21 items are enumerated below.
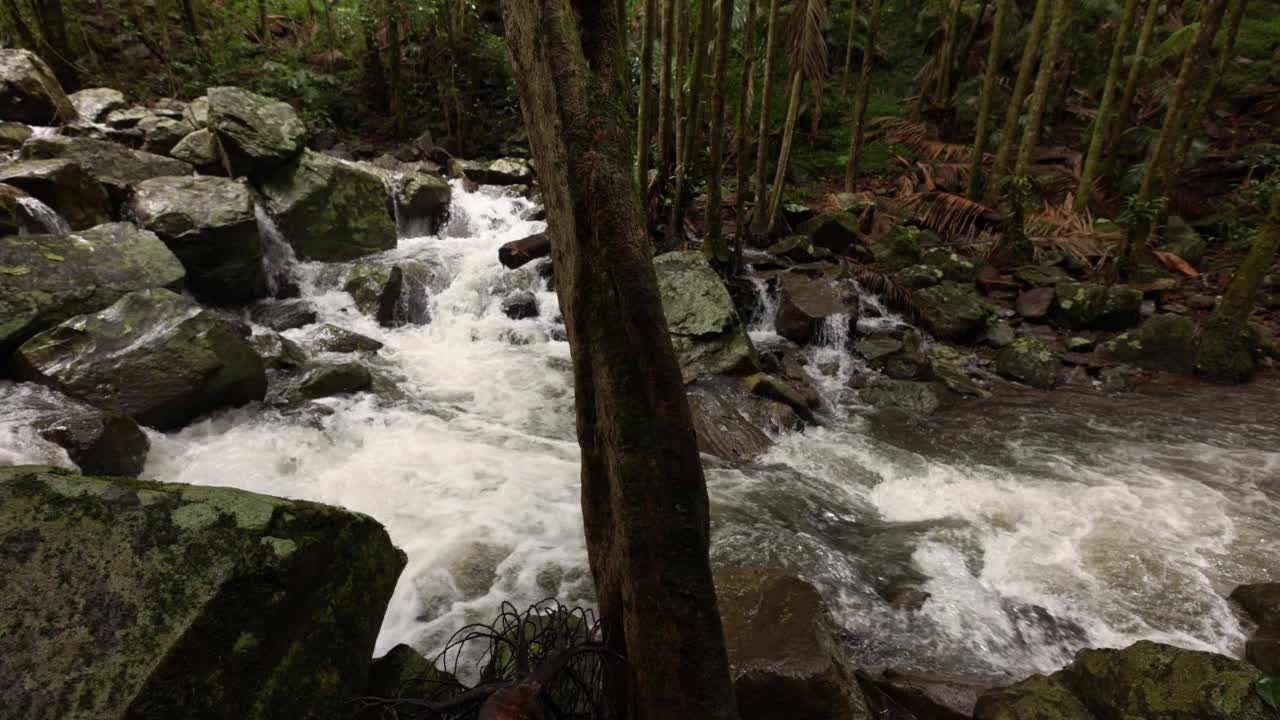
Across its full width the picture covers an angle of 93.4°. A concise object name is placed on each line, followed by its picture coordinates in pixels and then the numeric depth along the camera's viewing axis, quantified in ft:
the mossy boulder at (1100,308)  27.91
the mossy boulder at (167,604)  4.91
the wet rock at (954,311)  29.07
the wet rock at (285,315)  25.29
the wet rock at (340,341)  24.29
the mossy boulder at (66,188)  21.50
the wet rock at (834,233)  35.22
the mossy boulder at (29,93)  28.99
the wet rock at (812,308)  28.25
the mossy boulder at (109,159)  24.25
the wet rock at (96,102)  32.30
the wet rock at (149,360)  15.83
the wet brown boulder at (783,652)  8.44
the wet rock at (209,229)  23.13
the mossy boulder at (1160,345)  25.77
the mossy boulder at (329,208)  29.45
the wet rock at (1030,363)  25.85
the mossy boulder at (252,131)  28.45
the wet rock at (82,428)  13.70
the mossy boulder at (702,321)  23.76
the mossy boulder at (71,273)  16.71
